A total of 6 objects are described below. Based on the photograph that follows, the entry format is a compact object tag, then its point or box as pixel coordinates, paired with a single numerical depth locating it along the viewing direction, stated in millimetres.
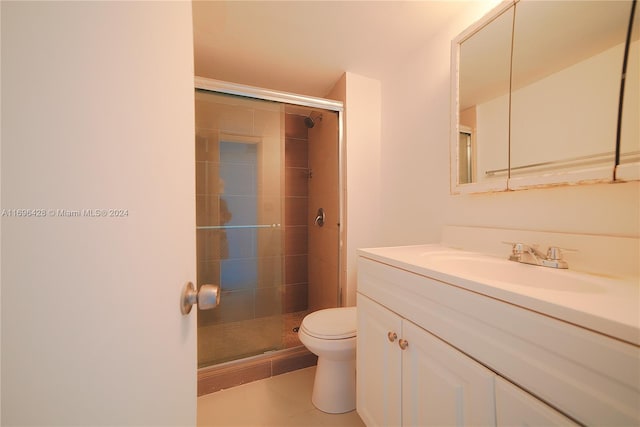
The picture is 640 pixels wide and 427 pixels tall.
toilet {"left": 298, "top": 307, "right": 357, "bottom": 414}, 1171
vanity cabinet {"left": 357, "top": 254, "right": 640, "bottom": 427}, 394
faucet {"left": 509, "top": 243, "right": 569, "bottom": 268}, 765
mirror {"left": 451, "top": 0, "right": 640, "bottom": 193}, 690
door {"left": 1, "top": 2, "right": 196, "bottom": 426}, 227
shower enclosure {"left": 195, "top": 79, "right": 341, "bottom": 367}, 1588
